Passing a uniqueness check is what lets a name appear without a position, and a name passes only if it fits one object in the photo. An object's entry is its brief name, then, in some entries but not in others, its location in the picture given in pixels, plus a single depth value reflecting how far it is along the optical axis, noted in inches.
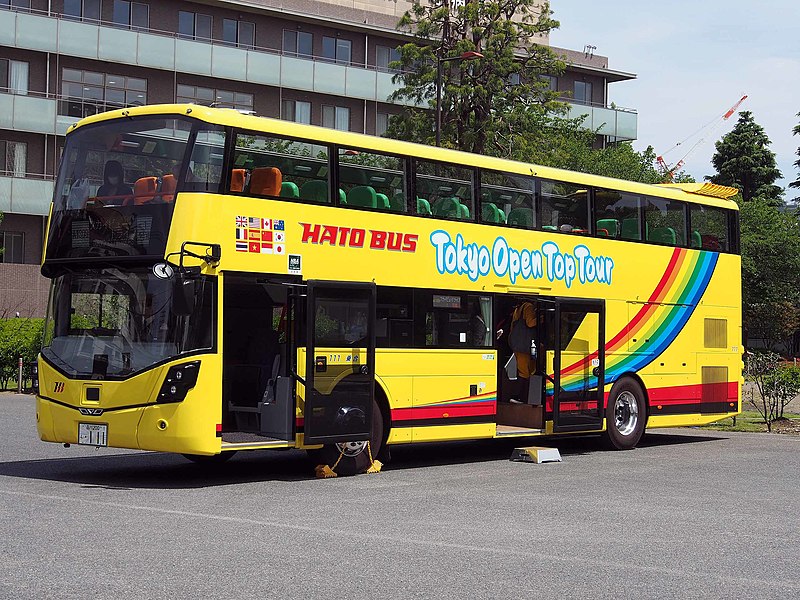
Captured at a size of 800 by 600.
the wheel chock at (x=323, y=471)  626.5
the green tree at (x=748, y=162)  3405.5
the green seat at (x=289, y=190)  601.6
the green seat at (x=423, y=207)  674.3
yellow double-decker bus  566.6
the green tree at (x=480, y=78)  1622.8
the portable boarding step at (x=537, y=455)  730.8
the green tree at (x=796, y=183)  3019.2
